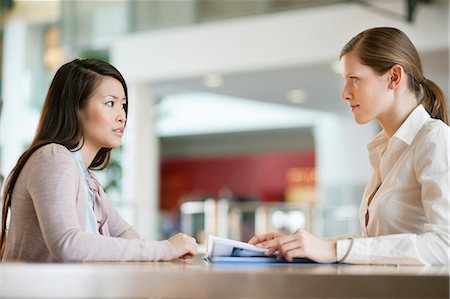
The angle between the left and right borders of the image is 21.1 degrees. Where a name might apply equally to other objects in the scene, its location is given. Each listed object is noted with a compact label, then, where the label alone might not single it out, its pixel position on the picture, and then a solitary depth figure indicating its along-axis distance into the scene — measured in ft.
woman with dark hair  8.91
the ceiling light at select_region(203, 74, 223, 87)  44.21
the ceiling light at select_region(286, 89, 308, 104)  49.83
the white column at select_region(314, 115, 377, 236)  57.59
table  7.20
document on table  8.99
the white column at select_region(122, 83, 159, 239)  46.88
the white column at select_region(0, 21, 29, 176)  52.37
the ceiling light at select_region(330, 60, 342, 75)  40.43
